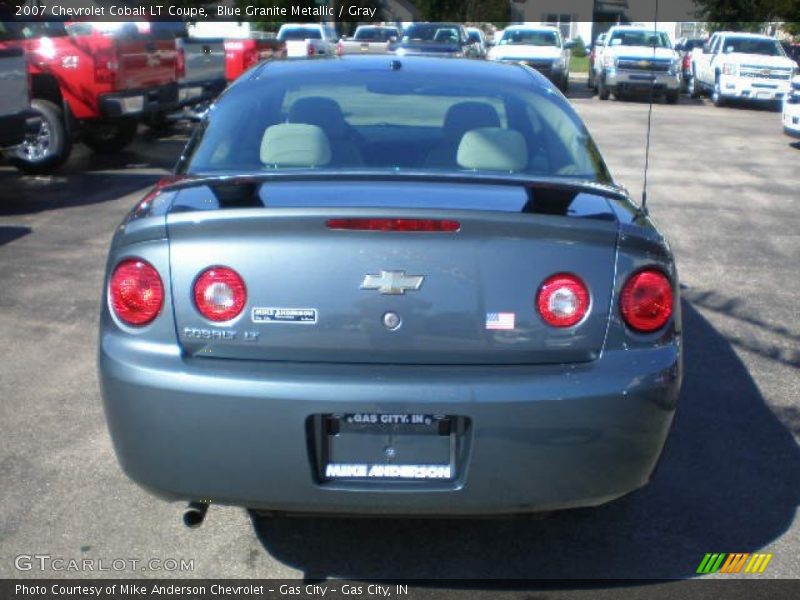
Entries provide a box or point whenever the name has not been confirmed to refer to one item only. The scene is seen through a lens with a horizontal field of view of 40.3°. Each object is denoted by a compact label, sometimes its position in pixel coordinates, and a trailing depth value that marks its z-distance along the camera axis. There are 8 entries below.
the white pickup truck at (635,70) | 24.91
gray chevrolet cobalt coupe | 3.14
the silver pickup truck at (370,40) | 29.77
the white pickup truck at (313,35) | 29.58
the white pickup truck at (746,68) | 23.69
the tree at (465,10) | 52.78
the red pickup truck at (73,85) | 12.02
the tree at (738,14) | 39.97
